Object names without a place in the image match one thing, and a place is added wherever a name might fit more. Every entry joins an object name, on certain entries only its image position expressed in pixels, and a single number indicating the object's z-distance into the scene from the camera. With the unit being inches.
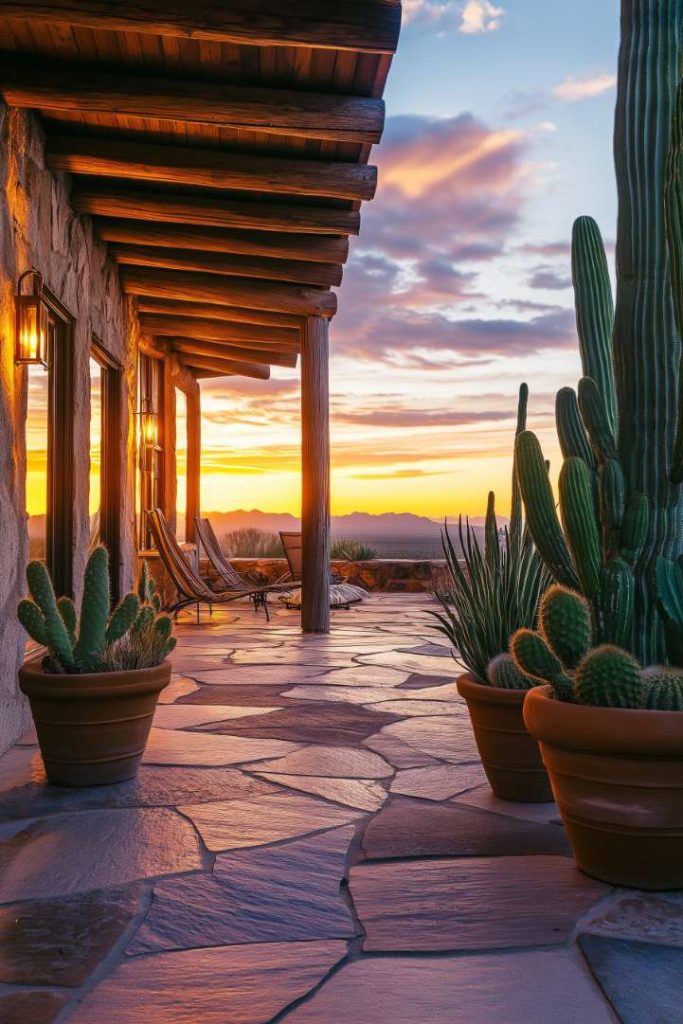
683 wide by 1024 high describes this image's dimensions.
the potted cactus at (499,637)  113.0
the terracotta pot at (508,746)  111.8
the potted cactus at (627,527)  82.7
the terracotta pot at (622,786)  80.7
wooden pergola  145.2
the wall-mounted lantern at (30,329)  153.4
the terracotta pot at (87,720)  117.9
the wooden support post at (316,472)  285.7
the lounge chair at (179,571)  300.2
